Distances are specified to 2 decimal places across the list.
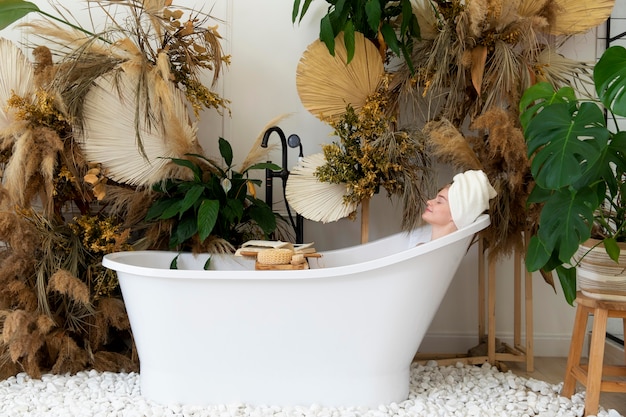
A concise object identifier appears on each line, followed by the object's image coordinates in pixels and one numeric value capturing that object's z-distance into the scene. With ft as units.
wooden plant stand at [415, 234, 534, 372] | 8.02
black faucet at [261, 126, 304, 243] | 7.95
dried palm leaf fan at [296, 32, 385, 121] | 7.88
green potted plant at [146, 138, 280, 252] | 7.16
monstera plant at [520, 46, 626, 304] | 5.13
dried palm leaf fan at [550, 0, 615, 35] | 7.89
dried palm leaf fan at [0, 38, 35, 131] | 7.58
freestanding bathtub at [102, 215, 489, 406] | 6.20
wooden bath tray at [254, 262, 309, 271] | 6.73
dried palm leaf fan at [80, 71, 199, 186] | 7.39
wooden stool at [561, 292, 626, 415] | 6.18
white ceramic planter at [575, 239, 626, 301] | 6.31
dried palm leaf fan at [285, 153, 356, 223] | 7.91
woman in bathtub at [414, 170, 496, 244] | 6.61
